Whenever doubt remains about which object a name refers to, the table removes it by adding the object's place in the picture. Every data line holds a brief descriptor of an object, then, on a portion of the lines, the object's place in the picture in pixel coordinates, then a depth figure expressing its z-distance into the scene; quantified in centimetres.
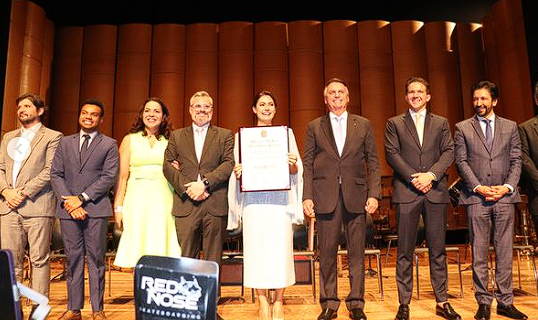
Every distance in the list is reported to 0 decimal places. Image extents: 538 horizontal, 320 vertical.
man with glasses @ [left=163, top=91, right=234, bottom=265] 310
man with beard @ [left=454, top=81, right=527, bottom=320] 312
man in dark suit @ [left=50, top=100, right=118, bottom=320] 312
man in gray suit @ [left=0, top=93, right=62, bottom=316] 329
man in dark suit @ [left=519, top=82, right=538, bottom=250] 326
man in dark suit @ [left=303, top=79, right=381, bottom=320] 310
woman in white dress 299
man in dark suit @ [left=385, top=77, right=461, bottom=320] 312
